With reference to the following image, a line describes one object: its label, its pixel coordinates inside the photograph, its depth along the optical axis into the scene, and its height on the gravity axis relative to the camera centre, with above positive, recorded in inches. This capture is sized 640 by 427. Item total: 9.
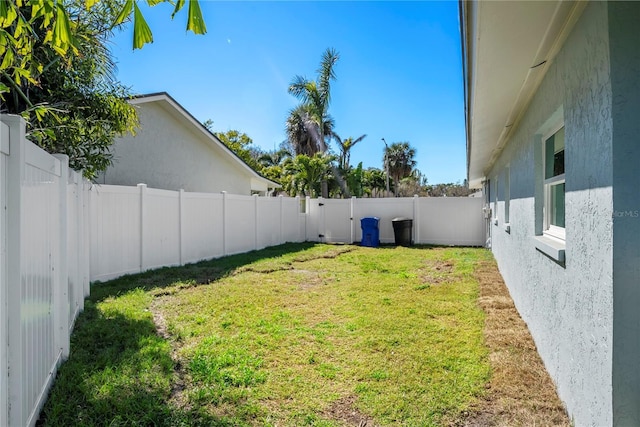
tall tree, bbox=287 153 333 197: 762.2 +89.3
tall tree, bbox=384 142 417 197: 1549.0 +226.6
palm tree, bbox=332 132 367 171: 1111.6 +208.2
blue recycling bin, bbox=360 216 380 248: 550.3 -32.2
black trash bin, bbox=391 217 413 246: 547.8 -30.6
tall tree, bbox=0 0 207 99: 61.3 +35.3
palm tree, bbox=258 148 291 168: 1123.8 +212.6
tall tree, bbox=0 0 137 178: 196.9 +72.0
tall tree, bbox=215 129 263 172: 1157.7 +239.2
